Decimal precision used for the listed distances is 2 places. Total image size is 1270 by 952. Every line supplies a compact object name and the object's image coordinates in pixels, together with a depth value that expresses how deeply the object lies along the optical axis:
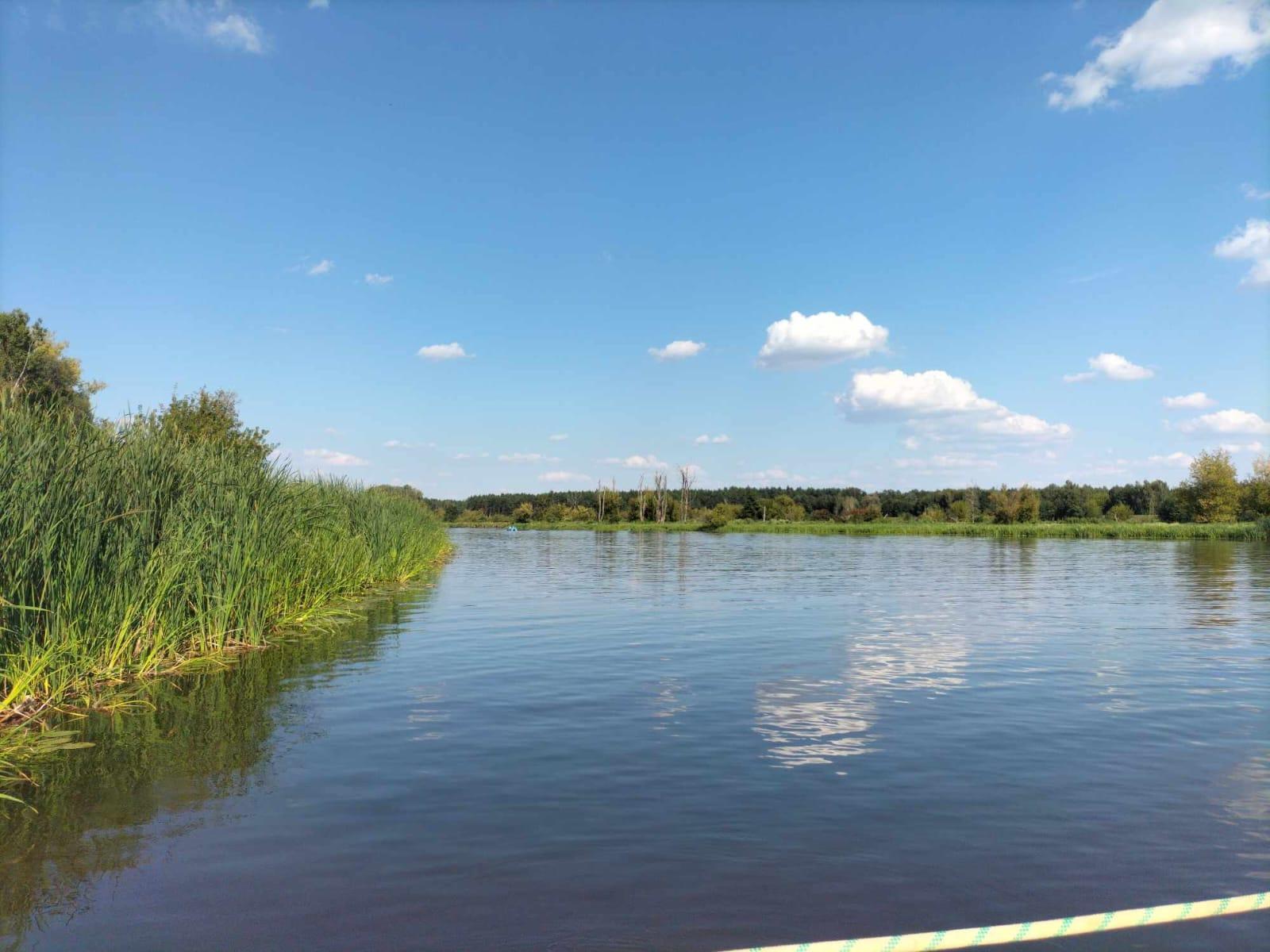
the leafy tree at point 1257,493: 81.62
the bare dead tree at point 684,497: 121.56
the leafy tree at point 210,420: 27.31
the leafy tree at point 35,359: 46.72
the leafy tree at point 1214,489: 84.88
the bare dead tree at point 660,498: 118.00
